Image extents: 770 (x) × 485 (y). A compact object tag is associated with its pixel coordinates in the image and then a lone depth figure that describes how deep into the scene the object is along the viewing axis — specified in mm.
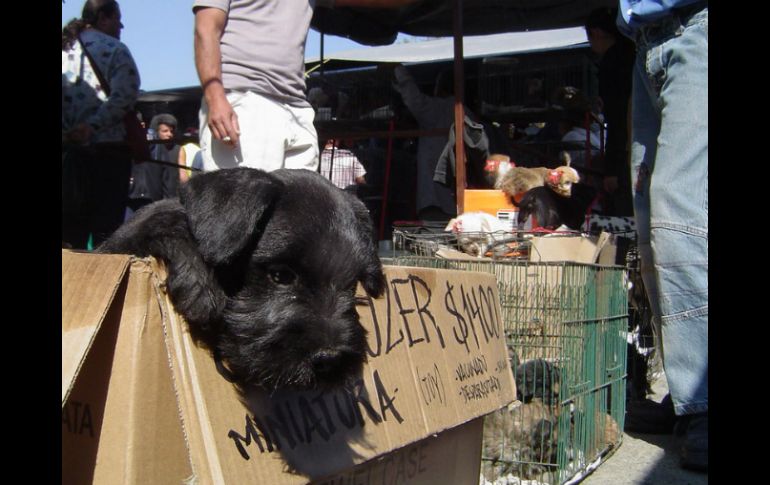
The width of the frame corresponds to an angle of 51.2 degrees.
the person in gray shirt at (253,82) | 3508
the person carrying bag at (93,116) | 5328
